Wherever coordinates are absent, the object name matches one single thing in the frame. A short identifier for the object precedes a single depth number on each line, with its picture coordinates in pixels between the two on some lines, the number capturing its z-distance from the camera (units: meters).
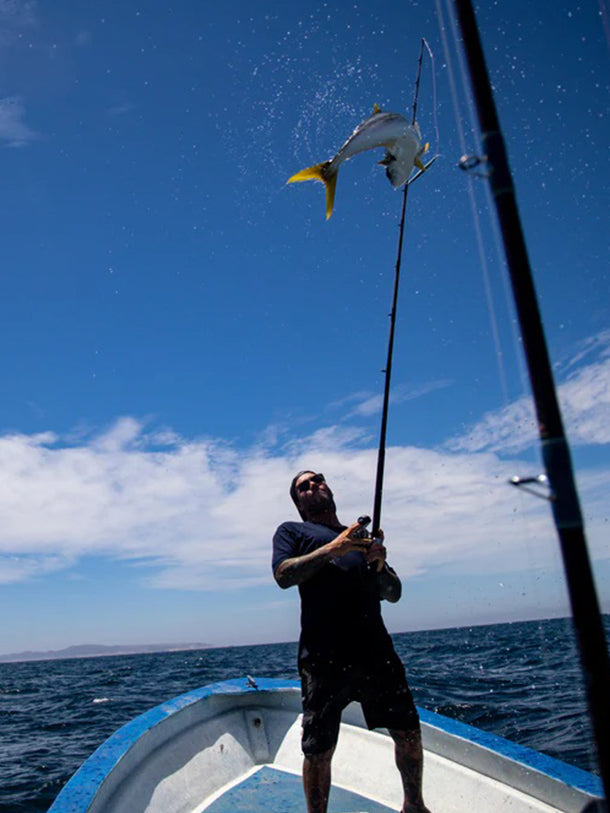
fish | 4.03
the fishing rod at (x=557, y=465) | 1.16
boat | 3.38
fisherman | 2.86
